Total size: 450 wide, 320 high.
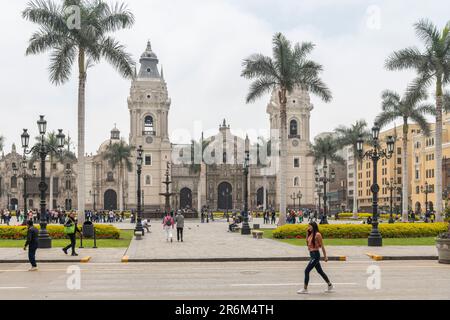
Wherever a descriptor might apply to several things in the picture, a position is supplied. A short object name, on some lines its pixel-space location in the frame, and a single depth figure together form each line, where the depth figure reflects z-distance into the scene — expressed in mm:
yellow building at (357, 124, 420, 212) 107625
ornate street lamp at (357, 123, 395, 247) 27641
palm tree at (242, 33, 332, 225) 39469
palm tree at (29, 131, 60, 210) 76225
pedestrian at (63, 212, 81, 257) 22844
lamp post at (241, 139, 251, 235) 40219
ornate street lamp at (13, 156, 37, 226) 51438
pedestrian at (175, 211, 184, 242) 32000
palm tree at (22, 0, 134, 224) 34031
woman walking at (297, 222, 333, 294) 13312
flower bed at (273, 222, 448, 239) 33531
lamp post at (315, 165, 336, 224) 46212
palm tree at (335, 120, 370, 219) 67812
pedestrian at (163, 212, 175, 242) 31500
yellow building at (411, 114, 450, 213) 86812
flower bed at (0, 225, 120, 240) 32562
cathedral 108125
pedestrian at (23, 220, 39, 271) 18750
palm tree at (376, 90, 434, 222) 49378
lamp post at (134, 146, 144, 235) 36844
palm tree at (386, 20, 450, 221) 38625
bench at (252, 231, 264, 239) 34391
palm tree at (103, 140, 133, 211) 89562
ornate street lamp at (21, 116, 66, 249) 26672
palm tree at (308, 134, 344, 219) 76438
